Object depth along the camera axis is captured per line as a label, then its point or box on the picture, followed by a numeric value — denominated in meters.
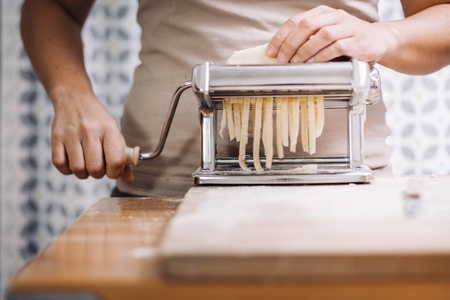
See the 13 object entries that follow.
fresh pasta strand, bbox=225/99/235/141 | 0.86
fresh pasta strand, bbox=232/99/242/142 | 0.87
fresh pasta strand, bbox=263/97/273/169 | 0.85
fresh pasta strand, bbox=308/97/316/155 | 0.84
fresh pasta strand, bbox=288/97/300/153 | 0.84
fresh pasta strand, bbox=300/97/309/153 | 0.85
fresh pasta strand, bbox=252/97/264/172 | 0.85
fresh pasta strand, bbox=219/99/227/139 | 0.86
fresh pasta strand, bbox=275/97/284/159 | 0.85
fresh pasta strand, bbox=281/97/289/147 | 0.85
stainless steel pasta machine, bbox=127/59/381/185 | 0.76
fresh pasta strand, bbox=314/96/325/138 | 0.84
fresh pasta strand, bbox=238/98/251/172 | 0.85
